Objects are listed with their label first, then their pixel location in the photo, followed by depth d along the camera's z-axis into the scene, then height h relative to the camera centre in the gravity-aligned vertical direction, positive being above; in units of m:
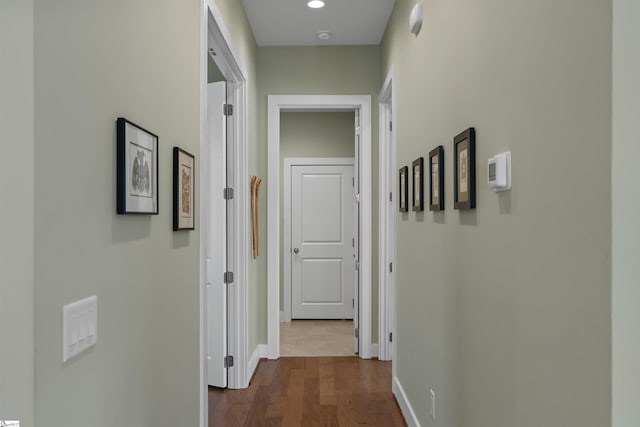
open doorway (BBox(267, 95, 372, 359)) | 4.41 +0.08
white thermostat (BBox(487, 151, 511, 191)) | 1.46 +0.12
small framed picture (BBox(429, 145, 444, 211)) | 2.23 +0.16
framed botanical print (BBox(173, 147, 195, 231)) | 1.92 +0.10
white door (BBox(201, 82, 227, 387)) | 3.58 +0.00
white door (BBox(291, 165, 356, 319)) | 6.26 -0.45
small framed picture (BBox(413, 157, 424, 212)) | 2.68 +0.16
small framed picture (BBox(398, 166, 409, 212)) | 3.14 +0.16
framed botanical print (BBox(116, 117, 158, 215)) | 1.38 +0.13
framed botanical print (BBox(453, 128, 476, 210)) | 1.79 +0.16
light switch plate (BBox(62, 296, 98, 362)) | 1.09 -0.26
